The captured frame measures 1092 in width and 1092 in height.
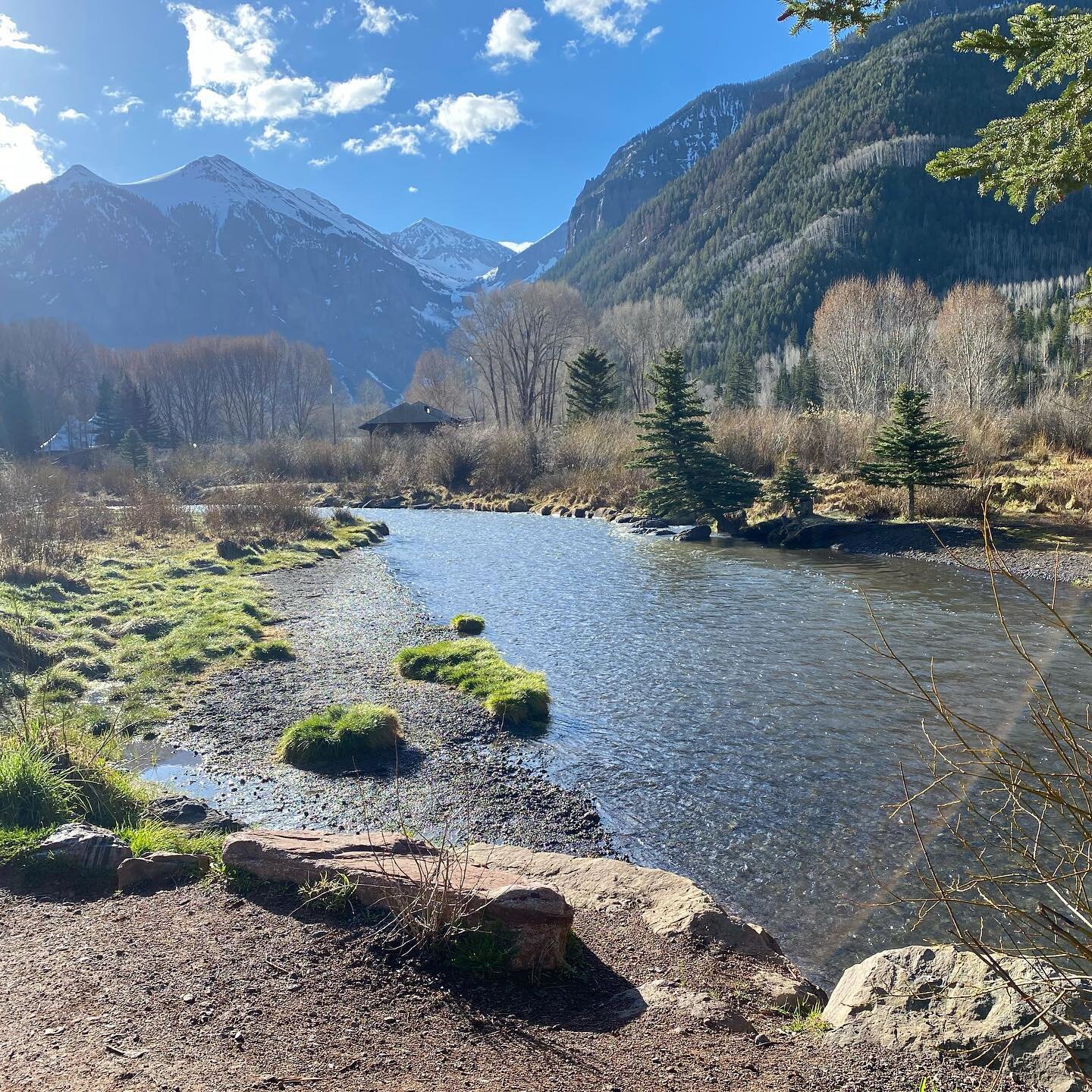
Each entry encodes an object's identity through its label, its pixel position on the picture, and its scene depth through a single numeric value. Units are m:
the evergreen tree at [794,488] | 28.41
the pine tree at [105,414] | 79.00
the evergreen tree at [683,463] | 30.89
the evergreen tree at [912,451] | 25.45
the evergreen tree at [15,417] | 72.56
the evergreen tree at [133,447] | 56.75
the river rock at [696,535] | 28.94
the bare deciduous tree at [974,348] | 41.00
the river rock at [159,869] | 5.28
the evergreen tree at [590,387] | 53.06
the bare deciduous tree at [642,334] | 72.06
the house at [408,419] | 65.44
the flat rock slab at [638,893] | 5.07
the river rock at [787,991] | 4.29
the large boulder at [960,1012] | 3.06
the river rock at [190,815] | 6.82
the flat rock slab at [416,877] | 4.31
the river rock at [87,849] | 5.45
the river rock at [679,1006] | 3.88
